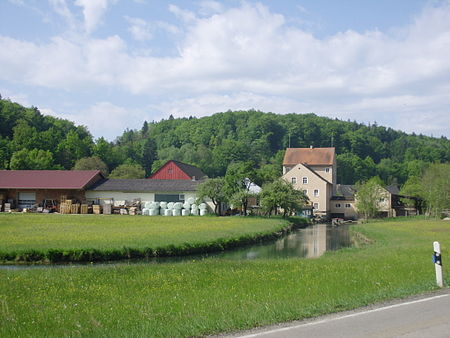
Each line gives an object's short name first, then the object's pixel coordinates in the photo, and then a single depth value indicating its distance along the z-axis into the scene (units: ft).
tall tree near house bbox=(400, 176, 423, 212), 274.77
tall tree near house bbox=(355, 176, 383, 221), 228.84
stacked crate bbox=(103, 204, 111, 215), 180.65
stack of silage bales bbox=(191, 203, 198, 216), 180.96
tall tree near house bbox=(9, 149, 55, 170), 264.50
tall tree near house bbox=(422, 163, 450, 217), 211.82
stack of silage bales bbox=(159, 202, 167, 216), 182.93
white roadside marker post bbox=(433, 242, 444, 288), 39.82
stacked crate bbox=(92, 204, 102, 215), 180.24
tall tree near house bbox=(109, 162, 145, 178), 288.51
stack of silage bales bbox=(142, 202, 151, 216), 180.71
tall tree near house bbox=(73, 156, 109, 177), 287.48
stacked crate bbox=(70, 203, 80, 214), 177.27
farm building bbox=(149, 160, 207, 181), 251.39
